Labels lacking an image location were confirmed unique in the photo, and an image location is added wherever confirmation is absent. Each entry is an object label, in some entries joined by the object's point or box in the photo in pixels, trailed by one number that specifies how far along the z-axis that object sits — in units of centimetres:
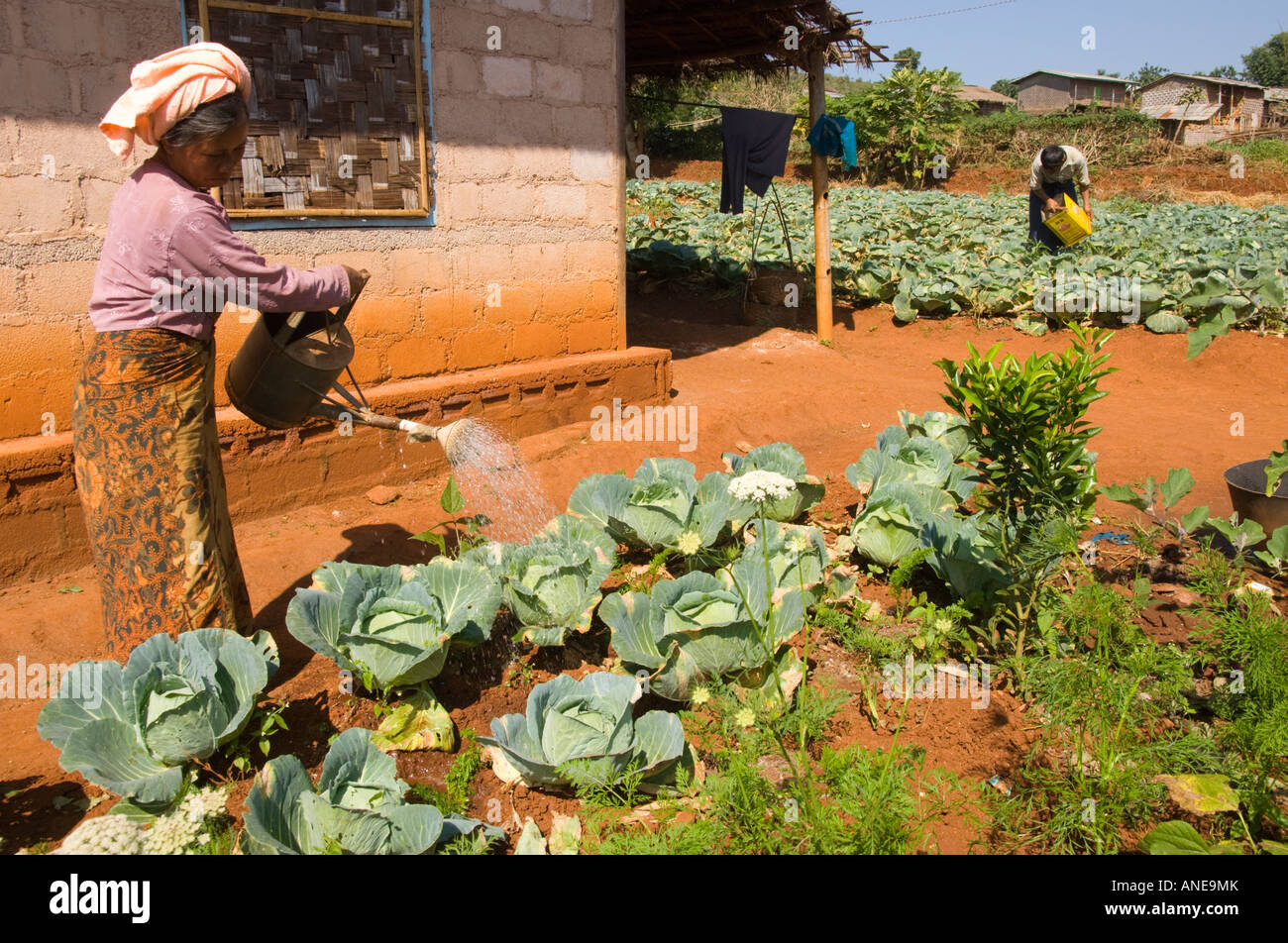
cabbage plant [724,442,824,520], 419
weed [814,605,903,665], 330
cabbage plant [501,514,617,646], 313
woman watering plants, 256
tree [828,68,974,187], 2678
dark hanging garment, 899
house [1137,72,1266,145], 3159
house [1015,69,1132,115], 4272
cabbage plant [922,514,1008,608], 332
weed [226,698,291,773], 269
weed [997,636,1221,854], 237
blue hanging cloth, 857
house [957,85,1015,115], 4256
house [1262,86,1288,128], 3397
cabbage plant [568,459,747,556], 377
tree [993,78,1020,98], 5890
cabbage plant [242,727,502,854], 209
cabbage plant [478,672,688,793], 244
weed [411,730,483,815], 255
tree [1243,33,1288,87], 6278
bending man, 843
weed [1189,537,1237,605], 300
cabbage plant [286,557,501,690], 281
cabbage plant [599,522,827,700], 283
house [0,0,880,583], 373
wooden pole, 861
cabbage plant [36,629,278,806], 236
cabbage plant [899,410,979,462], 489
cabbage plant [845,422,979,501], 425
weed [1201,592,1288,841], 237
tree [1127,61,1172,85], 5436
